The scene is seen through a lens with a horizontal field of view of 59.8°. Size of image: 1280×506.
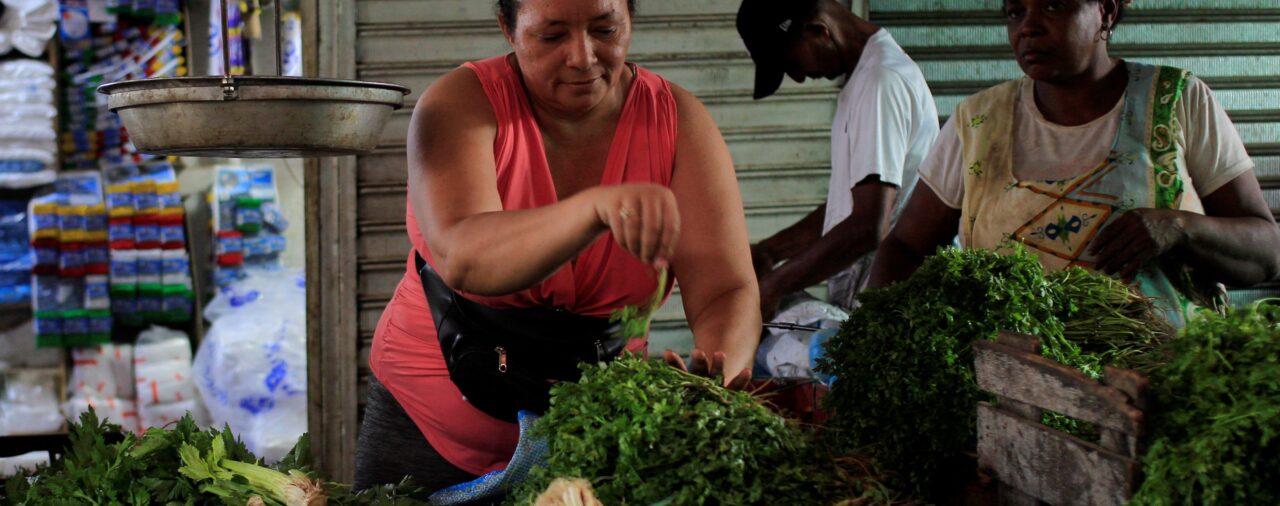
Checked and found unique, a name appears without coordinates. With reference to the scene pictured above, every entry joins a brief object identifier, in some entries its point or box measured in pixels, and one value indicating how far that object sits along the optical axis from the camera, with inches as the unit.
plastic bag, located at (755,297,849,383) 142.7
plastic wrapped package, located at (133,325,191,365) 238.5
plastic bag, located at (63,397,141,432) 235.3
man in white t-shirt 143.1
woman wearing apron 101.4
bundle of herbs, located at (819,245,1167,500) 75.4
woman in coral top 79.1
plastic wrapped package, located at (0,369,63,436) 232.1
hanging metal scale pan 79.4
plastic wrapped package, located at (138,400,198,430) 242.2
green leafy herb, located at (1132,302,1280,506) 53.8
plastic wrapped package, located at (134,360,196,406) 239.5
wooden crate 59.4
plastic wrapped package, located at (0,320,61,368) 233.3
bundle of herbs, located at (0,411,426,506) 79.3
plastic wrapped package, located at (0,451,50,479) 179.6
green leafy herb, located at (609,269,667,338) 74.2
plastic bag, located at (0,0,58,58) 218.2
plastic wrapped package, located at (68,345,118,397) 235.9
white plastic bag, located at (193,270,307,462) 239.6
